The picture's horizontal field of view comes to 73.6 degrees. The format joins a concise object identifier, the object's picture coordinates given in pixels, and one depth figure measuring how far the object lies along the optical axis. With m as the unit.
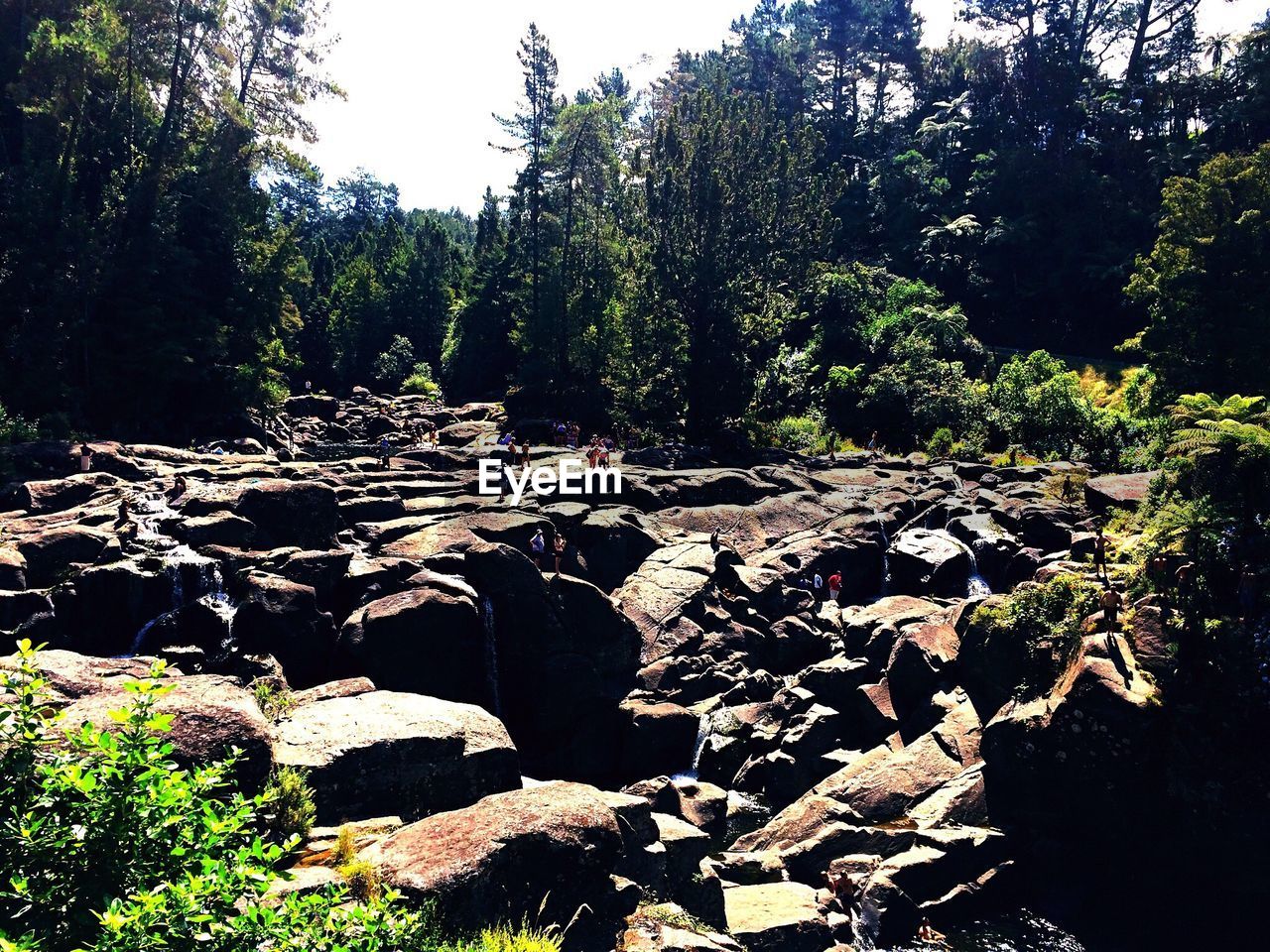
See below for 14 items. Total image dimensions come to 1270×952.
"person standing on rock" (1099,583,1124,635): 16.88
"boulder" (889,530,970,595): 28.73
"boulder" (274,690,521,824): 10.67
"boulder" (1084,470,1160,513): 28.78
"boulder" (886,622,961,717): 20.83
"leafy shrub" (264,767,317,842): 9.40
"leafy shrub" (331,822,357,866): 8.86
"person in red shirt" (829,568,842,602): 28.20
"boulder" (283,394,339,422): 61.97
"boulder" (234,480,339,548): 21.50
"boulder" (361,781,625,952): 8.47
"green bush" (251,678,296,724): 12.16
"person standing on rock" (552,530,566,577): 24.04
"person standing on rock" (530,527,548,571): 23.86
